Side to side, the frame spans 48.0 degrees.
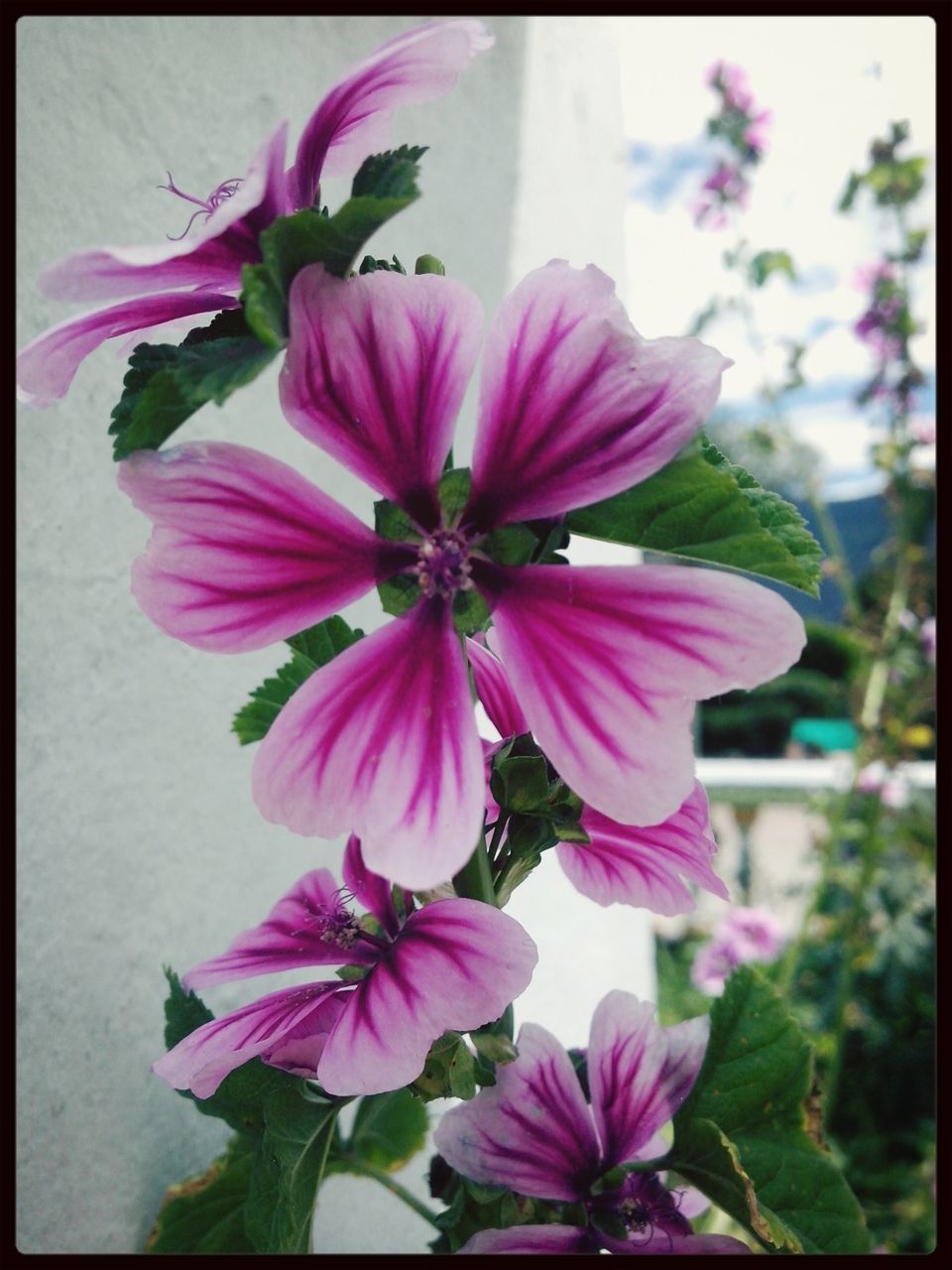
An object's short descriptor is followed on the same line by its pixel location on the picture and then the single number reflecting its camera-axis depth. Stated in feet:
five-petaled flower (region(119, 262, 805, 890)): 0.25
